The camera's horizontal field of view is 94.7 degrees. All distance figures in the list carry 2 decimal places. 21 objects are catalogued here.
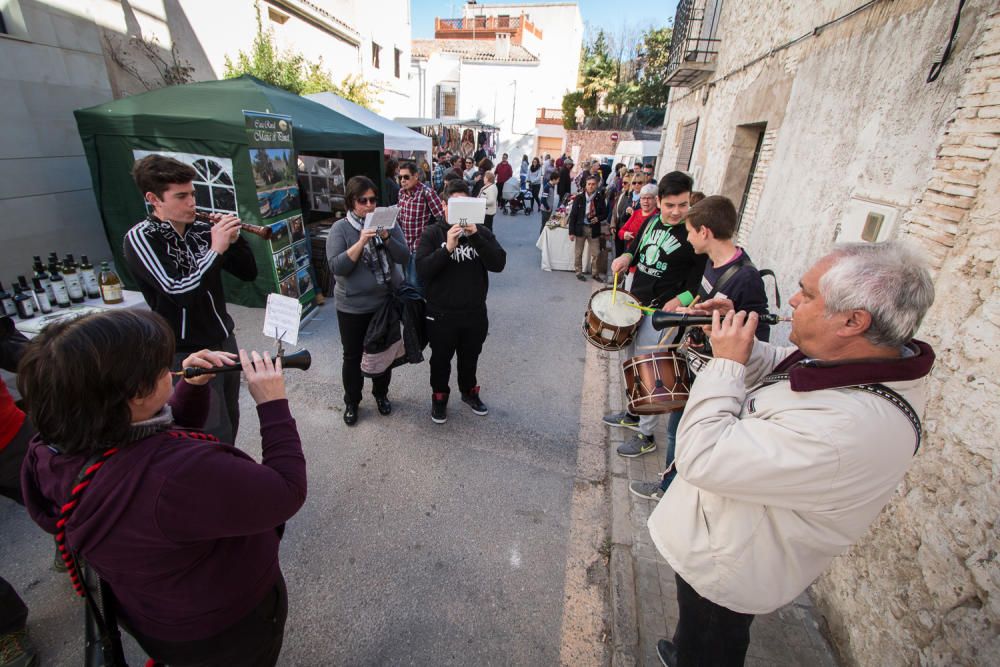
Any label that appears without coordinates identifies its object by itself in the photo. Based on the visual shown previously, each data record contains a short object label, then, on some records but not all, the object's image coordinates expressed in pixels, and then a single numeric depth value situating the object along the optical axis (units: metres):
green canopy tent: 5.11
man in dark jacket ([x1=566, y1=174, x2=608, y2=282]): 7.91
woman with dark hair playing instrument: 1.06
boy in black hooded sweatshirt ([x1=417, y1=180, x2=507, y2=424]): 3.38
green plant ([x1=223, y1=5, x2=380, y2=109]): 9.88
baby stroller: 14.05
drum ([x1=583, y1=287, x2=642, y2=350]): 2.96
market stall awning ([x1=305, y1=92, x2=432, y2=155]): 9.10
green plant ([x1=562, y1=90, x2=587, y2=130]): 29.30
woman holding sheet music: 3.50
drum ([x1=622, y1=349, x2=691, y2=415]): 2.31
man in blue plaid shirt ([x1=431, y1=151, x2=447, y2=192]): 13.14
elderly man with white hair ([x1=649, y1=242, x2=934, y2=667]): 1.20
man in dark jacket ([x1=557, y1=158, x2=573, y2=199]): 13.25
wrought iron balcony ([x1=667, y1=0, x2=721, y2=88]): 8.53
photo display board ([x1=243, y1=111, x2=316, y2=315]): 5.19
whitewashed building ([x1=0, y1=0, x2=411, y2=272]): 5.29
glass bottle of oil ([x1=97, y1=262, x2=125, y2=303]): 3.43
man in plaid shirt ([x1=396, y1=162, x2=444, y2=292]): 5.98
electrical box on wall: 2.77
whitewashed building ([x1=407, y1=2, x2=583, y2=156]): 29.67
